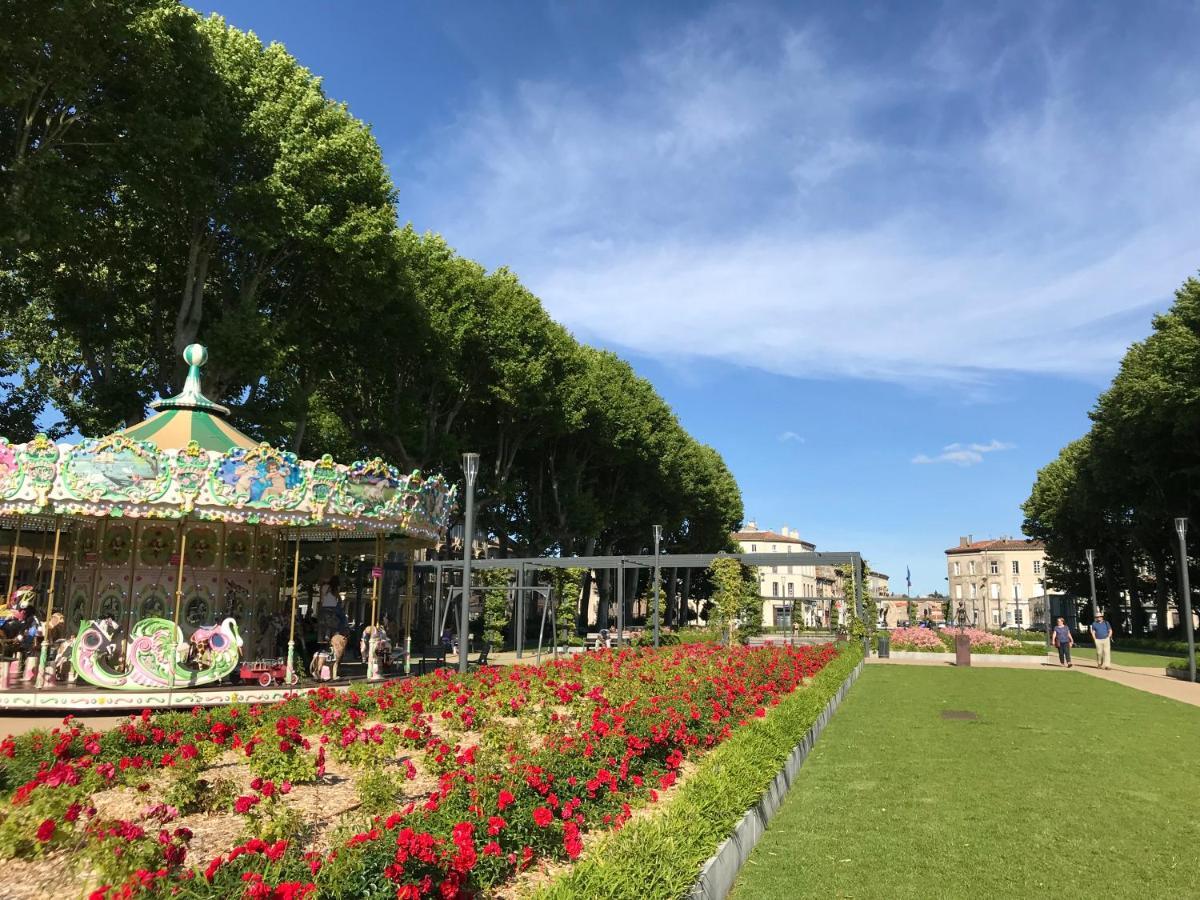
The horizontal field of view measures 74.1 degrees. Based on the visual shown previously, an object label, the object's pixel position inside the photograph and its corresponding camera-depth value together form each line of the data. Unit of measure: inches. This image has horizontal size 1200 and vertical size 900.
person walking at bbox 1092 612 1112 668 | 1059.3
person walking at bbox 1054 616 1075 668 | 1149.7
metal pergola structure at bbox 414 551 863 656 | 1251.2
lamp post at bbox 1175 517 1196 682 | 856.1
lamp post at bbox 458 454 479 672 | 705.7
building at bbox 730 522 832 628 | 4458.7
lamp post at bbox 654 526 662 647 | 1191.3
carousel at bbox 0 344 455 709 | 597.9
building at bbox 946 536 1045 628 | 4367.6
